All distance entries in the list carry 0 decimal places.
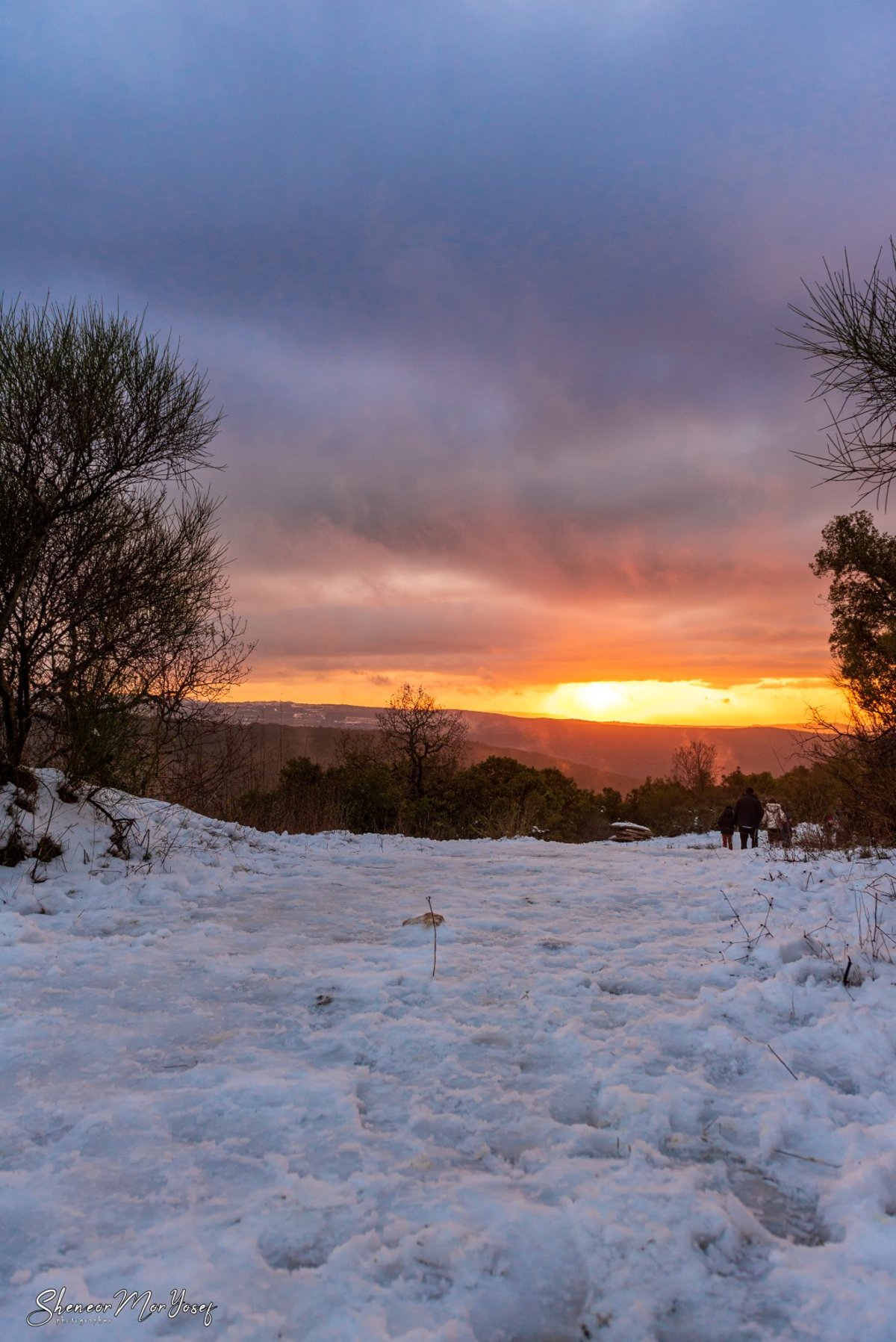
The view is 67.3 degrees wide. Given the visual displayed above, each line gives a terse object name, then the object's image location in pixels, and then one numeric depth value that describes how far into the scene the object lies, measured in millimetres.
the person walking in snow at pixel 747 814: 16453
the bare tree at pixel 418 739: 31734
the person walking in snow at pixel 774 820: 18233
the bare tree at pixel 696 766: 46688
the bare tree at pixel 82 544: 6430
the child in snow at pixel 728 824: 17297
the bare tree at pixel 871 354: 4910
